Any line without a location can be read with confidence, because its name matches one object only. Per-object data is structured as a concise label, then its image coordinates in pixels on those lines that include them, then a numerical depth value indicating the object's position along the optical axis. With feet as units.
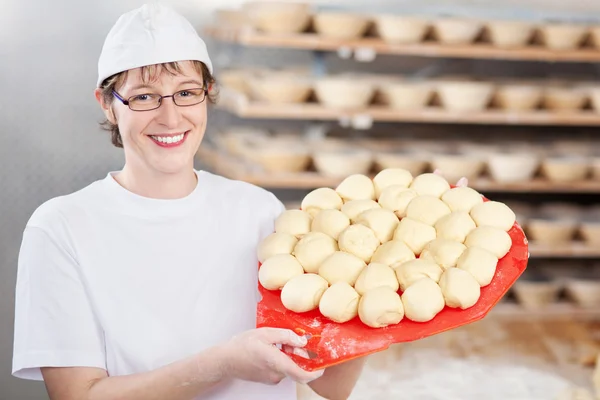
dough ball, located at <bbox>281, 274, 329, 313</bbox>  5.45
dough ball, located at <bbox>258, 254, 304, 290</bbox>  5.57
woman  5.54
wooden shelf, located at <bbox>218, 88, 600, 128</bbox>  10.91
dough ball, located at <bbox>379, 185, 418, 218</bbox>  5.94
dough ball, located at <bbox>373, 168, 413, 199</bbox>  6.14
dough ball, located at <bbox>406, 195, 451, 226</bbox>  5.81
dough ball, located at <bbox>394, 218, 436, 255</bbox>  5.71
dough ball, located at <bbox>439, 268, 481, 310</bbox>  5.34
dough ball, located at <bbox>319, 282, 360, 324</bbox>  5.37
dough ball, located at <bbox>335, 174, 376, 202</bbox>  6.10
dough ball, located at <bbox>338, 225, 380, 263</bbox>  5.69
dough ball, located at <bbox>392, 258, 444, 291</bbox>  5.49
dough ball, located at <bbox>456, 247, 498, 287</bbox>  5.47
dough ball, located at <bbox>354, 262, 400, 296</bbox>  5.47
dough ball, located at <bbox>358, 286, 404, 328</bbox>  5.29
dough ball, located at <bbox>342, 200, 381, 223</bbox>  5.92
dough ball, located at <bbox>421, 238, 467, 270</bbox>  5.61
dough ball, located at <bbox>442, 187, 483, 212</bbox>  5.93
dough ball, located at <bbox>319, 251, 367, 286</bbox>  5.59
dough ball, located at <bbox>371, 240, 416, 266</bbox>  5.59
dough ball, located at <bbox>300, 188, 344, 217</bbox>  6.03
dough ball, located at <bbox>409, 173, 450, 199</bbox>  6.06
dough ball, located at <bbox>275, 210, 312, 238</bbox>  5.90
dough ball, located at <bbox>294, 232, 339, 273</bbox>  5.70
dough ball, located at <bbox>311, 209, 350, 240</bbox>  5.80
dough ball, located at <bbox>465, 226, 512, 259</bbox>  5.63
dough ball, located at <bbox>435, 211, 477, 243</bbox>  5.75
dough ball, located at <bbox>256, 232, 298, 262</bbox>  5.75
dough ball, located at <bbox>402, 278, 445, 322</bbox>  5.32
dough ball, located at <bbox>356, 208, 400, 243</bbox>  5.79
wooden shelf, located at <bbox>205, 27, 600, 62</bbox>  10.73
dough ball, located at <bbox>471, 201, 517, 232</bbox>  5.79
